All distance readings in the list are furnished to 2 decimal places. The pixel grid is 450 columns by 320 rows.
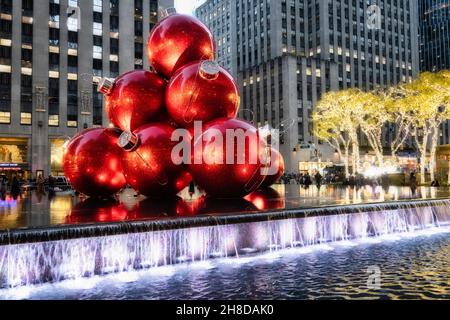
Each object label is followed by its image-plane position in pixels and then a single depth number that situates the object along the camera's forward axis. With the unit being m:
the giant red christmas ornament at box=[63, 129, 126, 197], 11.13
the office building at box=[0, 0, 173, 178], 51.25
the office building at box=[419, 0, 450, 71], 124.25
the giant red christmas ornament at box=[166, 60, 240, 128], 9.91
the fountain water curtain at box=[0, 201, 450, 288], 6.74
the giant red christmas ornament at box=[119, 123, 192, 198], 10.12
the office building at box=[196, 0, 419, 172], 76.06
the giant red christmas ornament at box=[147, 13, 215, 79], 10.80
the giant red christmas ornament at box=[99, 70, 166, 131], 10.73
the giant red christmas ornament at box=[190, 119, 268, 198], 9.61
